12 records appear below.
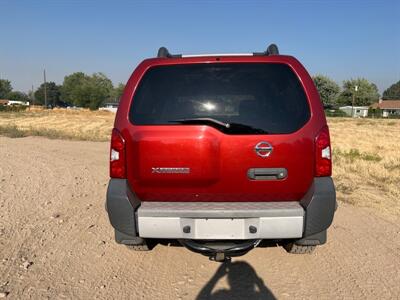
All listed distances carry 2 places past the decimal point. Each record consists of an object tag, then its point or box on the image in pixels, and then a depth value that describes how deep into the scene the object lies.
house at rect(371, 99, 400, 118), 83.65
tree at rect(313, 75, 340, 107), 80.12
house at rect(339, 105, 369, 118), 70.62
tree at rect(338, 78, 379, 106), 87.62
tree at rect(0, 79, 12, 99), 125.19
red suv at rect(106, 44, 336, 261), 2.58
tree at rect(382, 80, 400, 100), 115.75
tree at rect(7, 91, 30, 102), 126.12
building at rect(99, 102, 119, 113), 93.81
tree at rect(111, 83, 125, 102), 115.59
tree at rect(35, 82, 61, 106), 114.69
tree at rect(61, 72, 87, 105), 108.31
